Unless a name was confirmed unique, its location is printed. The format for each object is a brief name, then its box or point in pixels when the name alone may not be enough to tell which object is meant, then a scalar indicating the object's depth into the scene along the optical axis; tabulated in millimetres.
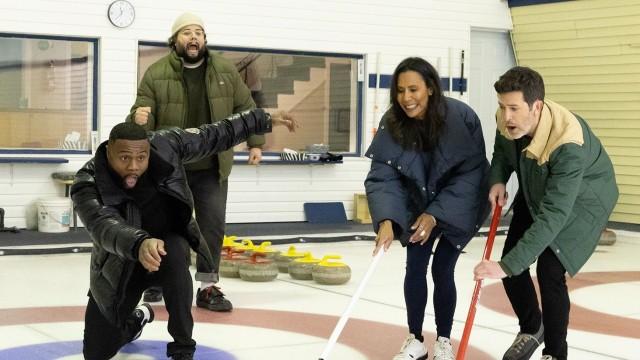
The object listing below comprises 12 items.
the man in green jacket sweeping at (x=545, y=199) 4031
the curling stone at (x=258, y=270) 7090
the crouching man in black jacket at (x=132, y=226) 4133
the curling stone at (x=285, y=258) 7504
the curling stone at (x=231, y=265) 7242
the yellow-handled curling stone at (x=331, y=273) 7000
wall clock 10953
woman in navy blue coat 4395
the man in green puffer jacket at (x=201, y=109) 5930
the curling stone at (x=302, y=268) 7203
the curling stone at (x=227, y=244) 7617
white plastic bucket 10383
